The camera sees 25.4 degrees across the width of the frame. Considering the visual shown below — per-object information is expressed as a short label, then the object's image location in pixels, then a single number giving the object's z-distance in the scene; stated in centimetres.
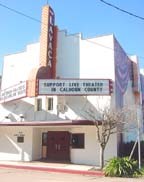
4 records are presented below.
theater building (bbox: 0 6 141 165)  2069
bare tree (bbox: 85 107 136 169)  1852
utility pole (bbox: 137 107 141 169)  1730
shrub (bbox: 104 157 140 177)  1659
